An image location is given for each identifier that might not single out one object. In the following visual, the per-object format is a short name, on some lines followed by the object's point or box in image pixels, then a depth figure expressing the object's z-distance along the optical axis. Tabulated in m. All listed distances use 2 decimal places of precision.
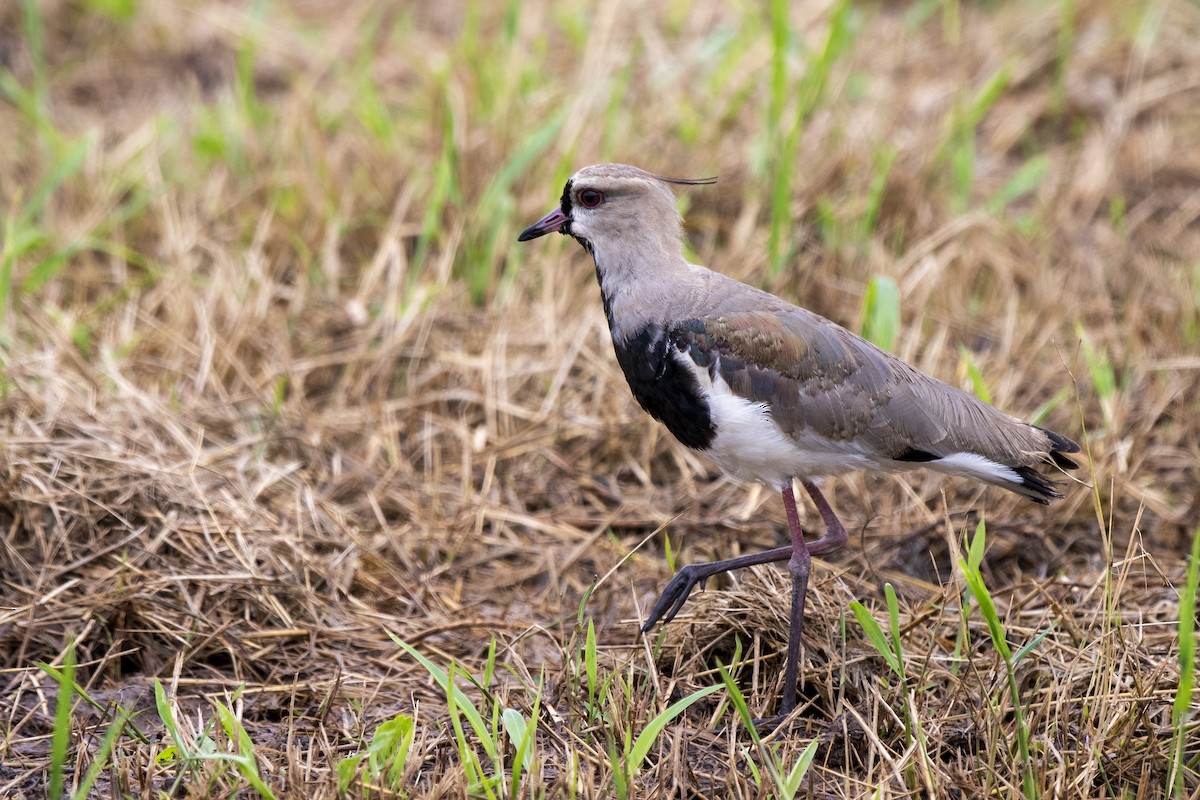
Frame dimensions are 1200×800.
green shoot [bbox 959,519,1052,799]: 5.50
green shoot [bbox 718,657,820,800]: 5.61
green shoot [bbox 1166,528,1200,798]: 5.14
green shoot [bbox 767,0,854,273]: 9.90
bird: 6.89
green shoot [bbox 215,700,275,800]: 5.34
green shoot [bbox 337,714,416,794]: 5.49
